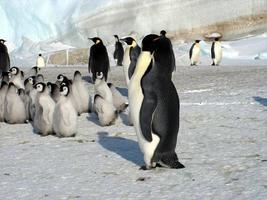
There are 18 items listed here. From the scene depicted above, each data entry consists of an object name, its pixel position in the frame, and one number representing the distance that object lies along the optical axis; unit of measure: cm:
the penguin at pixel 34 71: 2163
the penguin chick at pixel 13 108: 1351
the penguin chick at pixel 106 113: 1254
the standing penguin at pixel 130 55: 1706
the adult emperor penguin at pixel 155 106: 783
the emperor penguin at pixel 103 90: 1418
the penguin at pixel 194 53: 3883
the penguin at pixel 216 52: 3716
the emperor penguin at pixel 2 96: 1395
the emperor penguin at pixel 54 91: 1273
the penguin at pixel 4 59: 2545
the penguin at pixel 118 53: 3835
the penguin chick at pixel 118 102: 1444
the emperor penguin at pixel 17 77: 1731
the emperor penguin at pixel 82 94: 1476
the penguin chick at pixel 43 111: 1165
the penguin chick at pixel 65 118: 1118
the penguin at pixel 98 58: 2169
